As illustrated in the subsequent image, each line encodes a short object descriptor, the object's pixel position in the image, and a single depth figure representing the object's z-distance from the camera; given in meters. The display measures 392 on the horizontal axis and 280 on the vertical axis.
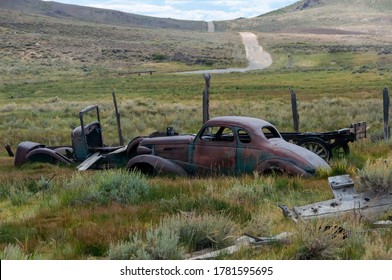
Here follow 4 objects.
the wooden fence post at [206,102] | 29.34
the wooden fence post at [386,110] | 27.14
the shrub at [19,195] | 15.78
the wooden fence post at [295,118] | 31.04
